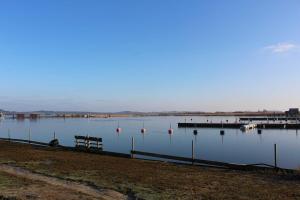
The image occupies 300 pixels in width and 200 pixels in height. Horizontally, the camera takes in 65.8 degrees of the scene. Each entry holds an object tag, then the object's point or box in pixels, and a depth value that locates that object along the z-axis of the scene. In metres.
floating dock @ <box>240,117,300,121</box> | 73.02
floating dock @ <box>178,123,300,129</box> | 53.22
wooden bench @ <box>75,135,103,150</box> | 20.38
